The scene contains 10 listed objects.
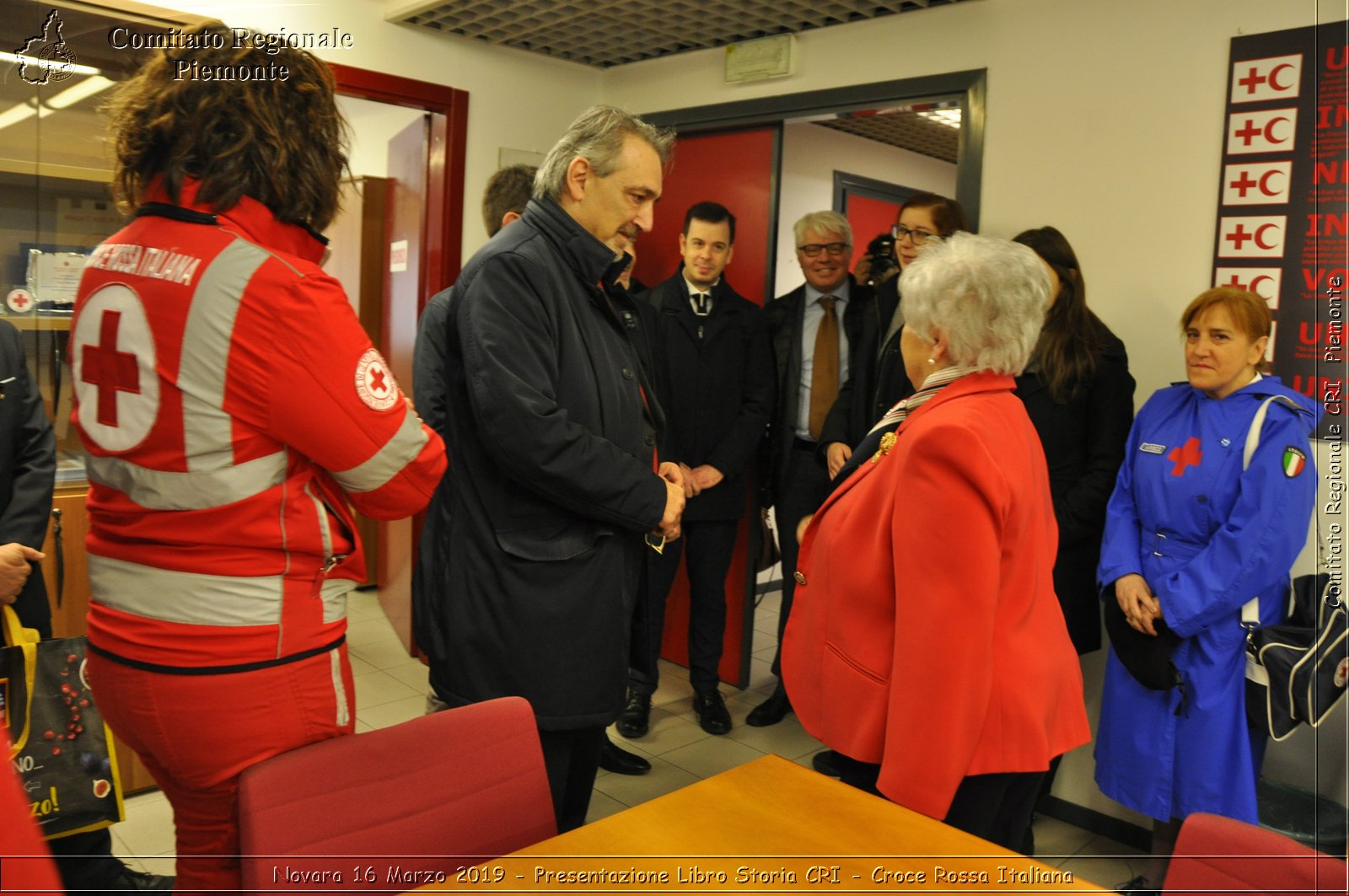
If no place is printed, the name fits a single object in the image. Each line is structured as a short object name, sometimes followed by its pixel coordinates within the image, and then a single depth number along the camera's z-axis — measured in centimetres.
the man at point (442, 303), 265
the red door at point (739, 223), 402
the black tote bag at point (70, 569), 268
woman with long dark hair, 277
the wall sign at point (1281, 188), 249
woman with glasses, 321
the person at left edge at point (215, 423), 124
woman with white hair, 151
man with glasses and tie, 370
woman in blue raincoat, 230
